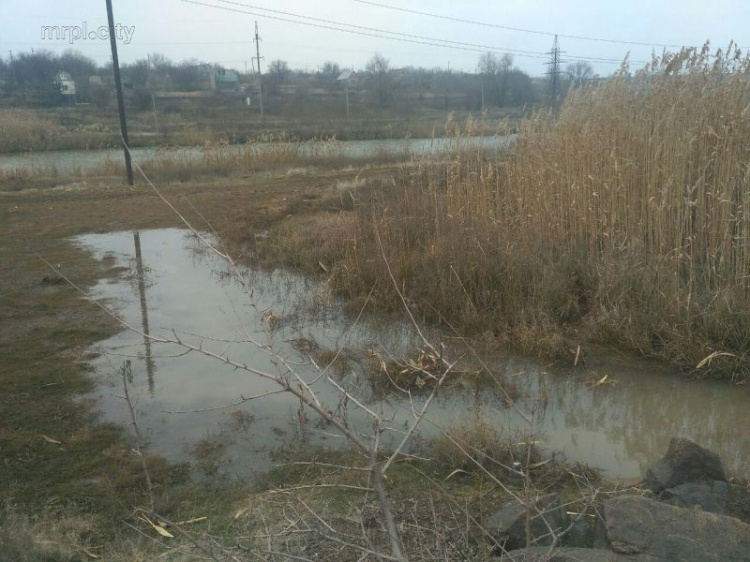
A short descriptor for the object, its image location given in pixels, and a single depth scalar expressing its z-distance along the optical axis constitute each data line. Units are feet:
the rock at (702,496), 9.74
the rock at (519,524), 9.19
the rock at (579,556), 8.03
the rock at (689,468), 10.66
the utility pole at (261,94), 125.80
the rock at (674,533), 8.12
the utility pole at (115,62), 56.49
